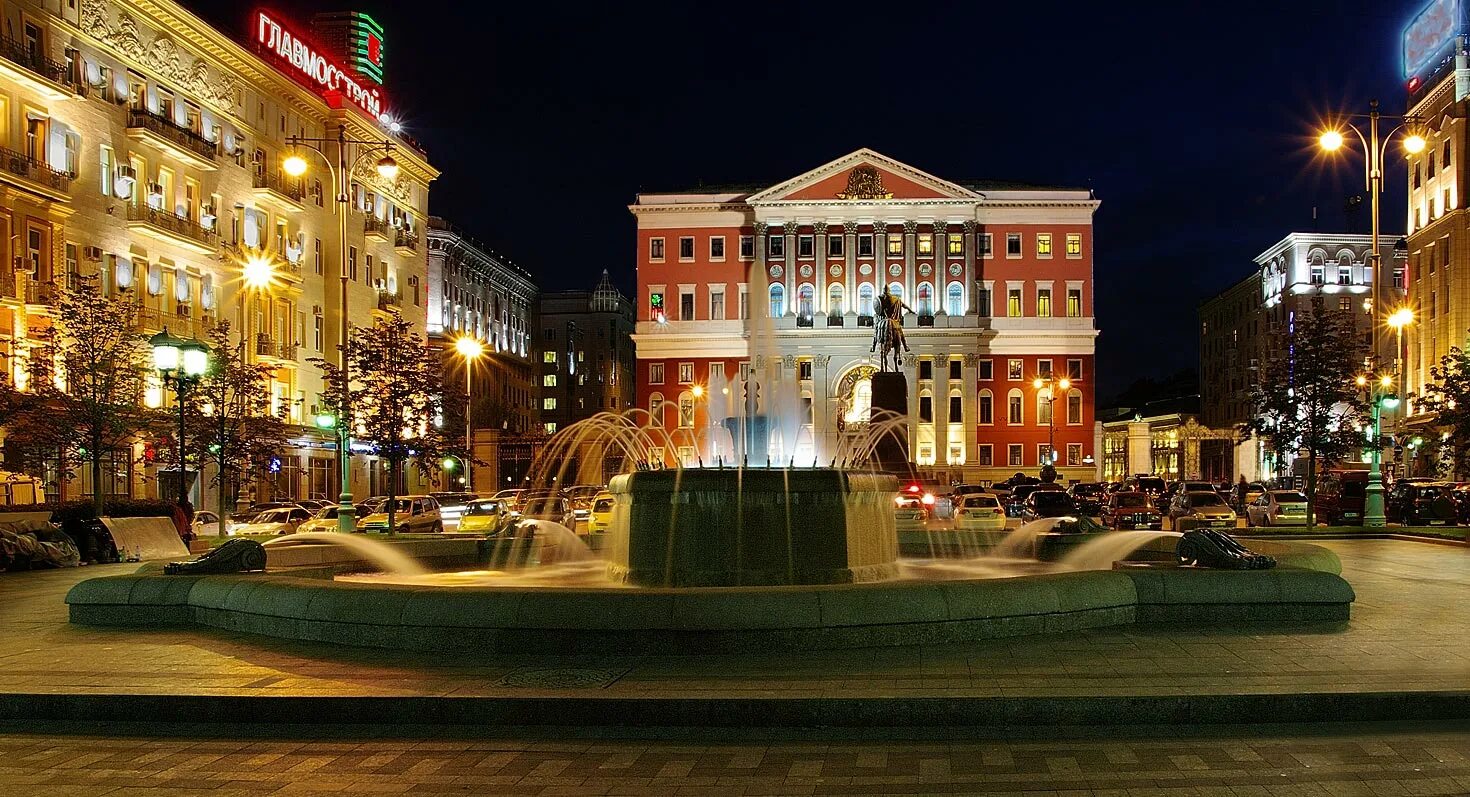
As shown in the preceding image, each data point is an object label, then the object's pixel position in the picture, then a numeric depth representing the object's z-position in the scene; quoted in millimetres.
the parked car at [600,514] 33288
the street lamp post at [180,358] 24422
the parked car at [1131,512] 35969
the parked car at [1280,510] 40812
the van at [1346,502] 39656
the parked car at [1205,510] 36750
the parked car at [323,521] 35688
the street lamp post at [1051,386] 87875
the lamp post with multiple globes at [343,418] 30391
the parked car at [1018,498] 43250
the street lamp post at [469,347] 50156
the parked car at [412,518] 38719
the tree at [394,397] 37875
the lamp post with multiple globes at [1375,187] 31906
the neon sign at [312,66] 59375
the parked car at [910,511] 33188
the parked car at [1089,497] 48497
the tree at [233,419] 37250
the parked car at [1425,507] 38406
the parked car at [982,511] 35719
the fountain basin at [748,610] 10672
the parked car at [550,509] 37219
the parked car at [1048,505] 37844
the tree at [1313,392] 37844
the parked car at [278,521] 37869
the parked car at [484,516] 37059
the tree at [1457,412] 33250
